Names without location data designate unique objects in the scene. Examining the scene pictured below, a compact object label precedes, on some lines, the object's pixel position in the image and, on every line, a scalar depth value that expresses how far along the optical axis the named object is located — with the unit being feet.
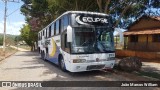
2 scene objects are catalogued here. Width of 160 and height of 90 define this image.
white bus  19.04
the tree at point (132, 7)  28.14
